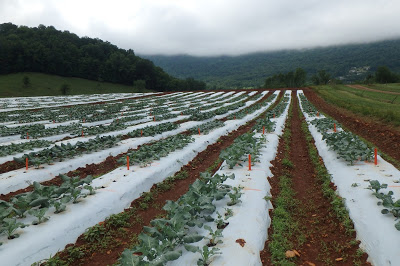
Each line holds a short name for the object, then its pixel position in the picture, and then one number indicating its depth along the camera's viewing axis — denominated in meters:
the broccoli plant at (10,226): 4.32
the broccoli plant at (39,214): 4.77
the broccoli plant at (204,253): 3.71
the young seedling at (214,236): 4.19
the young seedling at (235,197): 5.59
